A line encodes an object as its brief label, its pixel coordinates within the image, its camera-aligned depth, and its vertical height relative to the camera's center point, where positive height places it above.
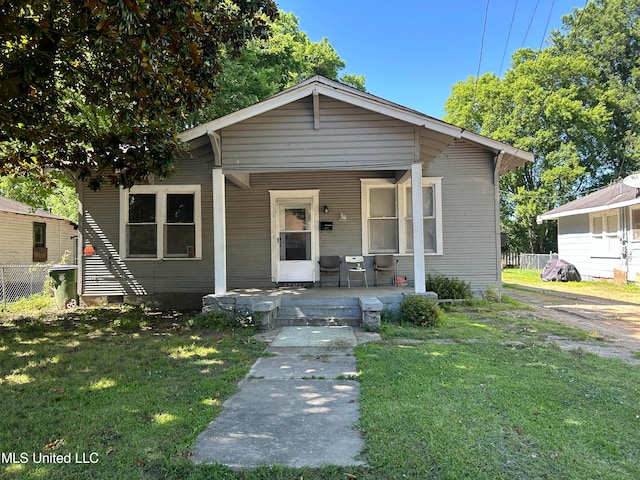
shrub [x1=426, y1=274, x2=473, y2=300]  8.55 -0.83
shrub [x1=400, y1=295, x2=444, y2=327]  6.48 -1.02
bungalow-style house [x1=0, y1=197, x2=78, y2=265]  17.19 +0.97
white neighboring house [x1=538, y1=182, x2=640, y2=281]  13.20 +0.62
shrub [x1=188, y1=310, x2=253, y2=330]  6.48 -1.12
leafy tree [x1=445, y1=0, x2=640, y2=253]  23.77 +8.34
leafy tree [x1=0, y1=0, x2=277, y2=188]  4.18 +2.31
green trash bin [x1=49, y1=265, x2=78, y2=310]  8.92 -0.71
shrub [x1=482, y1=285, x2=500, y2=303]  8.85 -1.01
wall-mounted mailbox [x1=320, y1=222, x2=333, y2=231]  9.01 +0.59
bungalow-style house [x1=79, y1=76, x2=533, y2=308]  8.97 +0.60
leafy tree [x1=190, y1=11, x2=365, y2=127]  13.40 +9.11
